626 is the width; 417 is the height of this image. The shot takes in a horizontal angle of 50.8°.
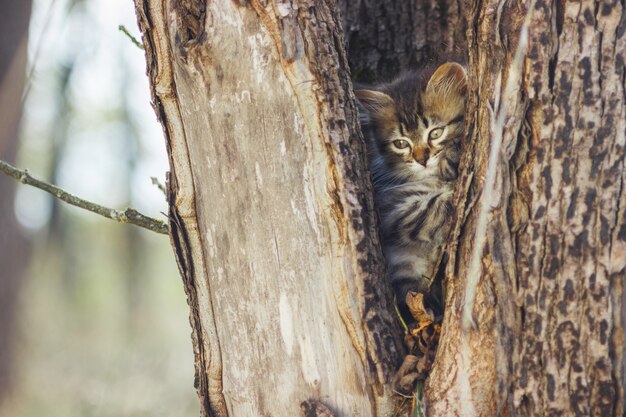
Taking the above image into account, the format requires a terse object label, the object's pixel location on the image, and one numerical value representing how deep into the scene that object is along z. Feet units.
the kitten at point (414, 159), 7.16
